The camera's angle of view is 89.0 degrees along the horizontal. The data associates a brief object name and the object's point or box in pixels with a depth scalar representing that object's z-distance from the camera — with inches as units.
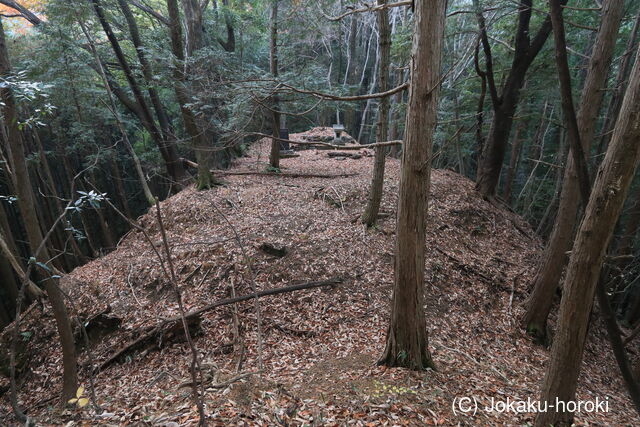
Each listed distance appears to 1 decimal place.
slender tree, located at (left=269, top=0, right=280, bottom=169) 412.5
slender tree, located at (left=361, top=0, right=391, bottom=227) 260.2
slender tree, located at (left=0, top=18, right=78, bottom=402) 138.0
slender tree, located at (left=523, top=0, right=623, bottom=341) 173.3
